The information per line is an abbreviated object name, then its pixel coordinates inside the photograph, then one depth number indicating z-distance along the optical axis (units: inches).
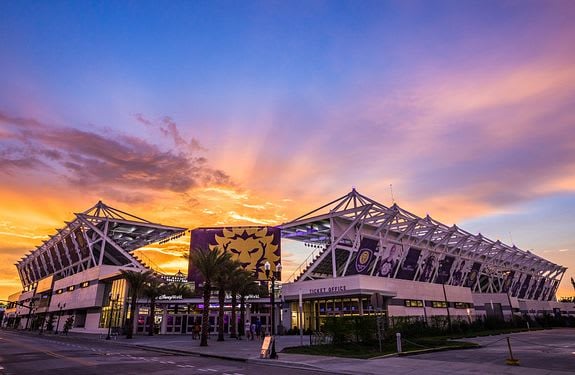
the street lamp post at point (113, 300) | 2092.8
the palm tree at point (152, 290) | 1935.3
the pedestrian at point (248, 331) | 1596.5
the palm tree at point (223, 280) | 1502.2
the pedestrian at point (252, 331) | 1579.2
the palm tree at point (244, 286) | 1748.3
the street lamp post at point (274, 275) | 856.3
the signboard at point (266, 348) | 773.4
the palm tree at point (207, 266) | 1386.6
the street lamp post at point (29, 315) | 3515.0
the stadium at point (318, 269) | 1909.4
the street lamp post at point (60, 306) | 2792.8
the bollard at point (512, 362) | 581.6
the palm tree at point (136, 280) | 1878.7
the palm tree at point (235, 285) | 1683.1
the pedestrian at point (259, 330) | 1689.7
